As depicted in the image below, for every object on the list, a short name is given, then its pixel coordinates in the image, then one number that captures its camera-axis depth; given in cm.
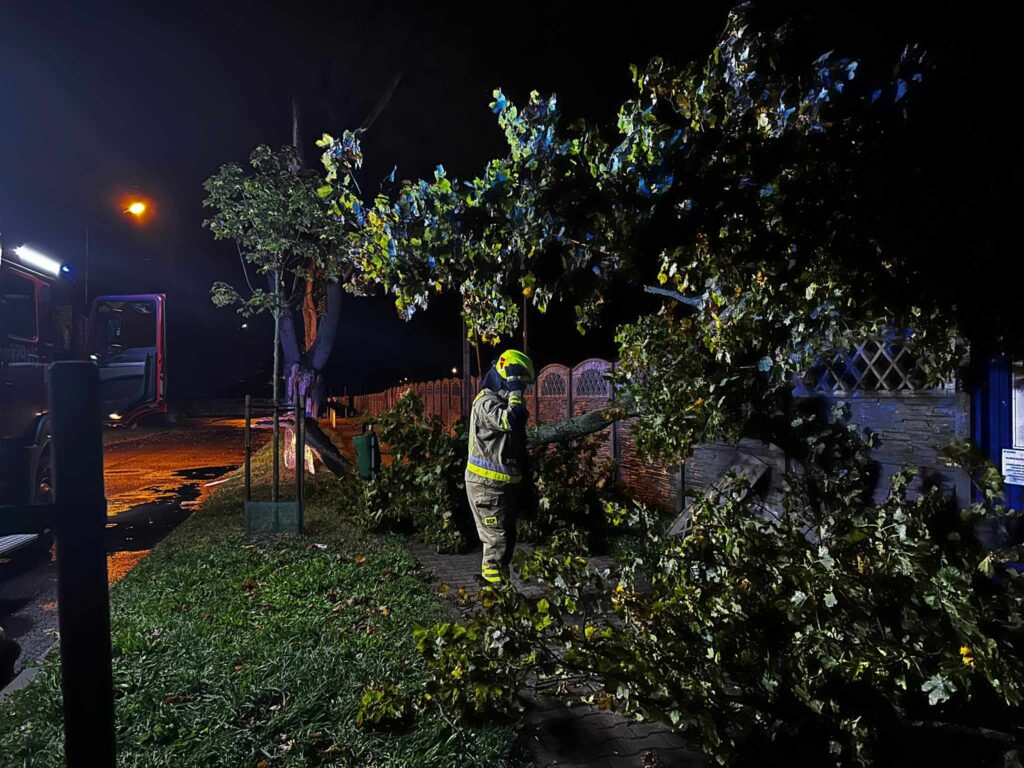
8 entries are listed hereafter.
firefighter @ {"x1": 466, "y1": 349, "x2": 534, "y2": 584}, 521
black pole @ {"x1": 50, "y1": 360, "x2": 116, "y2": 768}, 146
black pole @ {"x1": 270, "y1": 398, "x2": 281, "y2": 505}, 779
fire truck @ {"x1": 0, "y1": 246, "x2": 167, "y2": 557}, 648
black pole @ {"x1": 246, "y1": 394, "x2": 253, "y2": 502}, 767
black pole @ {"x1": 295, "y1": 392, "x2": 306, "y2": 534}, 748
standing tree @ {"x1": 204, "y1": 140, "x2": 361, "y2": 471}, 1067
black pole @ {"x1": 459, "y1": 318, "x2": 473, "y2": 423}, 1755
